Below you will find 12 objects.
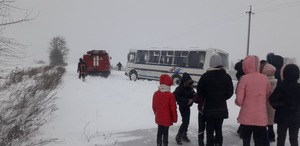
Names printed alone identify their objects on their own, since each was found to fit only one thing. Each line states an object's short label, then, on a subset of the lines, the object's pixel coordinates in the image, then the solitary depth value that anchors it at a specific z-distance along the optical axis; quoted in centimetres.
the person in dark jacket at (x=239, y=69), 491
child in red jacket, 417
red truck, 2008
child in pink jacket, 381
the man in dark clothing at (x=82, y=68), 1560
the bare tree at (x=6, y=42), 382
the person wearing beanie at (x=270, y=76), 442
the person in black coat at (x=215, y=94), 392
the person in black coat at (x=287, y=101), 384
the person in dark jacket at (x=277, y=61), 508
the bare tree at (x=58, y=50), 5523
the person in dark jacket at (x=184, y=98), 458
